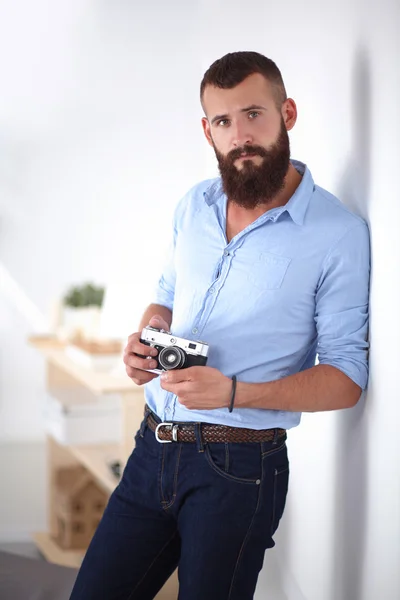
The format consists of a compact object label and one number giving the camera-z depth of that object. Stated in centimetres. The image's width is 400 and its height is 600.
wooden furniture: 266
